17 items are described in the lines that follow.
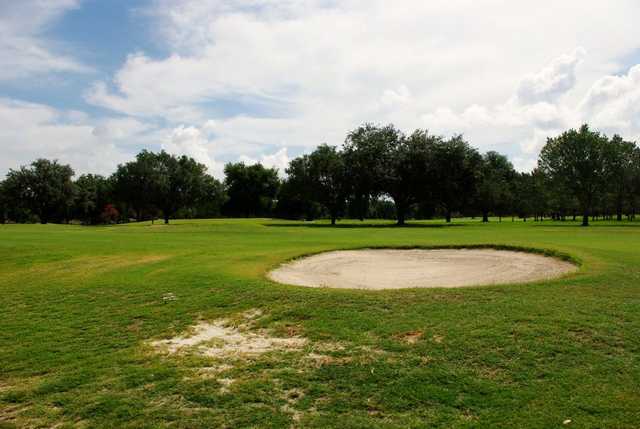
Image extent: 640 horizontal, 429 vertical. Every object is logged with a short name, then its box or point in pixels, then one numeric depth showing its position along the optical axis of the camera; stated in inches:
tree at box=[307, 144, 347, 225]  2945.4
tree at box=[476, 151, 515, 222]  3769.7
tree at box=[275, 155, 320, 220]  3102.9
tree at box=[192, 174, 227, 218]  3953.7
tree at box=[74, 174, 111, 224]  4409.5
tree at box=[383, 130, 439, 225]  2642.7
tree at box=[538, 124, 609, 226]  2463.1
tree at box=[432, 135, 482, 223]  2637.8
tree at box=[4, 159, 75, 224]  4003.4
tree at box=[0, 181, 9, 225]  4039.6
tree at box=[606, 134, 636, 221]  2498.8
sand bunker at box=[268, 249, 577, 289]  596.4
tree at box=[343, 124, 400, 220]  2684.5
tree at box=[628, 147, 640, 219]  3193.9
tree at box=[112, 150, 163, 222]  3786.9
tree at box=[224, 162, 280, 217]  4913.9
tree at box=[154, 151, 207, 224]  3801.7
